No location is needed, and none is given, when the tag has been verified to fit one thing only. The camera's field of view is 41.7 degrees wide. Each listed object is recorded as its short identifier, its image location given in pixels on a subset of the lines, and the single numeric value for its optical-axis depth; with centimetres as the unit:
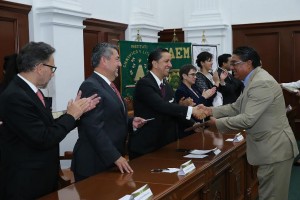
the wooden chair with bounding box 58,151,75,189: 317
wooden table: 221
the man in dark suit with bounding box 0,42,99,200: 214
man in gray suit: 276
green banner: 610
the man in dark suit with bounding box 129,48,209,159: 325
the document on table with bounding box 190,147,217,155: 311
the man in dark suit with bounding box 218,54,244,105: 533
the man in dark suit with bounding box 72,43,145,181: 257
